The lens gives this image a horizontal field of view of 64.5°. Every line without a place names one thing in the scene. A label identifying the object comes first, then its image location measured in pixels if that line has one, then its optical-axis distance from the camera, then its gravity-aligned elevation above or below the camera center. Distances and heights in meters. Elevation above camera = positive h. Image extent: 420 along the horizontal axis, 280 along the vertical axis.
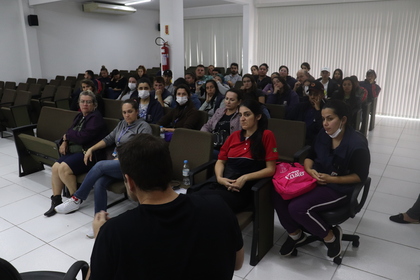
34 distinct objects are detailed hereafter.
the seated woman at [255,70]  7.68 -0.20
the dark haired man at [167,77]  6.29 -0.27
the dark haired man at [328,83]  6.57 -0.45
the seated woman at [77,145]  3.33 -0.84
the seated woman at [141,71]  7.64 -0.20
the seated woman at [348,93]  5.34 -0.54
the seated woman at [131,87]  5.74 -0.41
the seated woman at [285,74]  7.09 -0.28
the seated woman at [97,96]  4.73 -0.54
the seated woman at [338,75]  6.97 -0.31
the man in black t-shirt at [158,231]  1.01 -0.51
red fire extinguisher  6.43 +0.15
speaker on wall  9.01 +1.16
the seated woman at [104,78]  7.89 -0.35
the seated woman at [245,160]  2.50 -0.76
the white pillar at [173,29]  6.33 +0.63
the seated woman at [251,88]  4.93 -0.39
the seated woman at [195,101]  4.98 -0.58
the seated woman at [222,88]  5.89 -0.46
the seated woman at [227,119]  3.59 -0.61
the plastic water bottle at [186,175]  3.05 -1.01
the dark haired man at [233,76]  8.38 -0.36
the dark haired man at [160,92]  4.95 -0.44
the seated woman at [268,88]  6.22 -0.50
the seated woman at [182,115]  3.95 -0.63
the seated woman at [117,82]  7.53 -0.43
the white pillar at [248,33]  8.99 +0.76
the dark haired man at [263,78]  6.89 -0.35
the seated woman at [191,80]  6.40 -0.34
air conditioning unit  10.38 +1.71
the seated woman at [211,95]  4.73 -0.47
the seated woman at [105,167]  3.01 -0.93
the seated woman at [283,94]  5.04 -0.50
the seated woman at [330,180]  2.33 -0.82
